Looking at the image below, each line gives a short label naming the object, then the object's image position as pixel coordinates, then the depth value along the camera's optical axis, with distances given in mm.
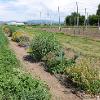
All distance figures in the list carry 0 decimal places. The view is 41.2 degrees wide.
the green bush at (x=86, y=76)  4262
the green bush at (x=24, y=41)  10602
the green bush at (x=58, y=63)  5466
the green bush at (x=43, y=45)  6604
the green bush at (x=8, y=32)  17276
